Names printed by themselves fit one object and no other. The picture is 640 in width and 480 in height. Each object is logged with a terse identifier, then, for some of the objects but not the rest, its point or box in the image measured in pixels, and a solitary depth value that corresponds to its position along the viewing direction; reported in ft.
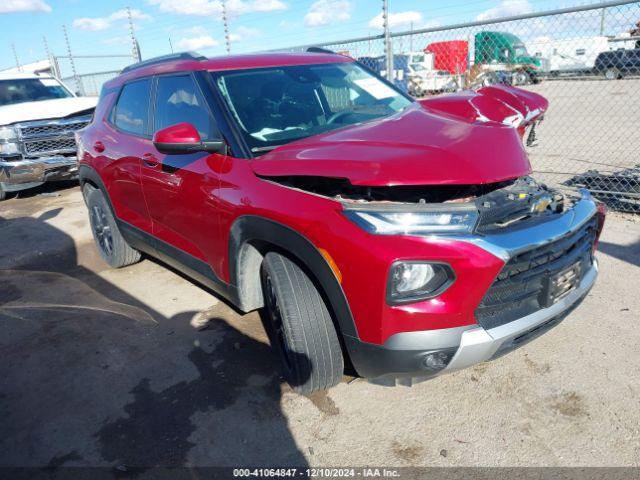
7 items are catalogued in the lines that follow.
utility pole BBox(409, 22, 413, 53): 22.72
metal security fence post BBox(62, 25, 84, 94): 49.47
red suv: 6.73
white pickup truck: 25.31
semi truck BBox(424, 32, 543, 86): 28.58
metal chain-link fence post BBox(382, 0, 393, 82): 22.29
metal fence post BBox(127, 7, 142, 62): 40.47
